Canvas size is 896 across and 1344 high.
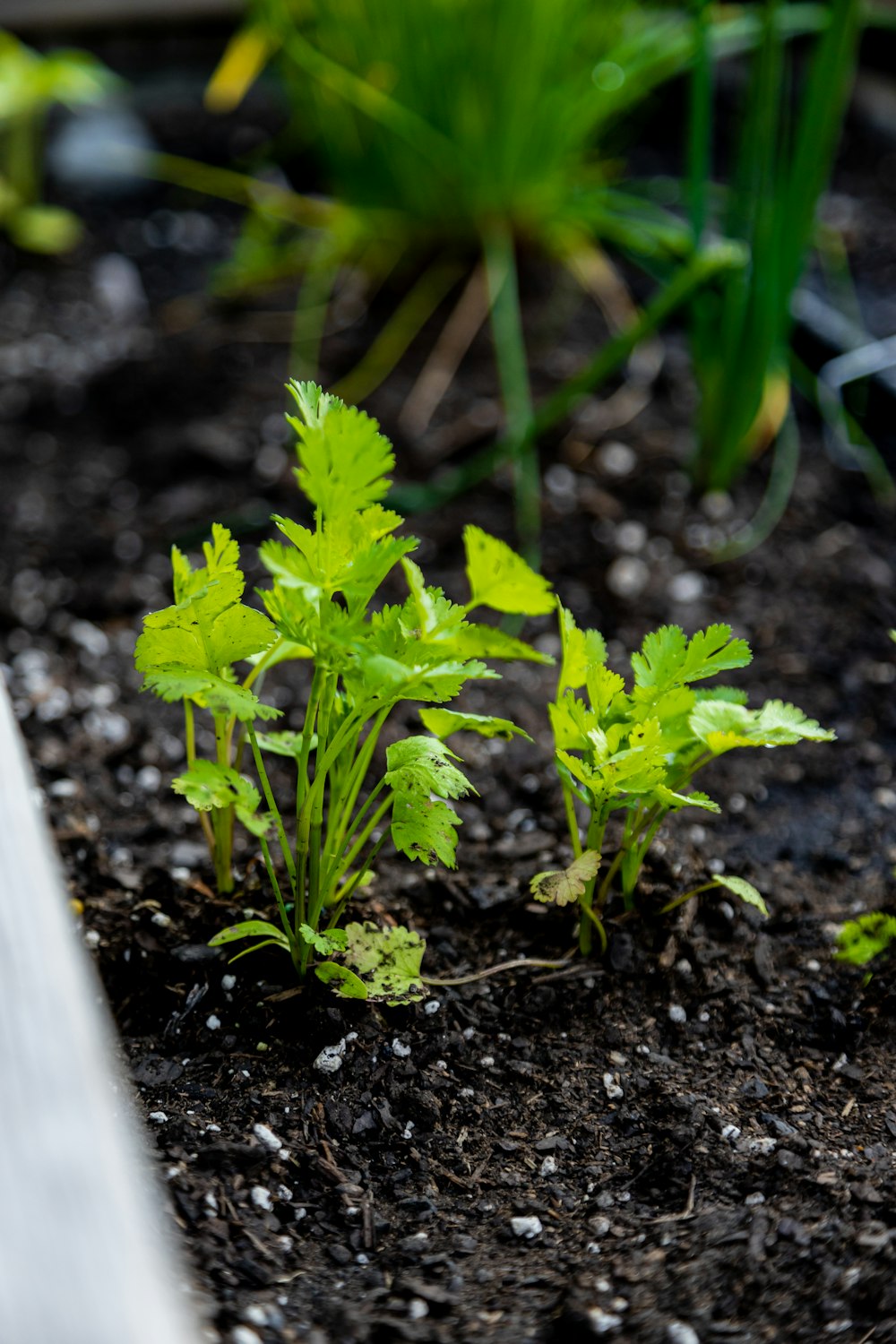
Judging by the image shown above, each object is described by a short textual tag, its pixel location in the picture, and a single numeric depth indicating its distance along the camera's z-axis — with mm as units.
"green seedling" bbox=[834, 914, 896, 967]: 836
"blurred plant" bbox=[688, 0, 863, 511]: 938
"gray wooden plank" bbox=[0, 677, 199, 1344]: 669
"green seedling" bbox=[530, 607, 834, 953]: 798
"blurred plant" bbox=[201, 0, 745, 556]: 1058
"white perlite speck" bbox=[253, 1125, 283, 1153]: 793
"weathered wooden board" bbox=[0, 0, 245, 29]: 1691
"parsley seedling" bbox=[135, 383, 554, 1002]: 771
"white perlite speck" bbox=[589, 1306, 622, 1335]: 753
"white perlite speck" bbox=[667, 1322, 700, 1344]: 753
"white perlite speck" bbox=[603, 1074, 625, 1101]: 813
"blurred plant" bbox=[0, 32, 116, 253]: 1195
